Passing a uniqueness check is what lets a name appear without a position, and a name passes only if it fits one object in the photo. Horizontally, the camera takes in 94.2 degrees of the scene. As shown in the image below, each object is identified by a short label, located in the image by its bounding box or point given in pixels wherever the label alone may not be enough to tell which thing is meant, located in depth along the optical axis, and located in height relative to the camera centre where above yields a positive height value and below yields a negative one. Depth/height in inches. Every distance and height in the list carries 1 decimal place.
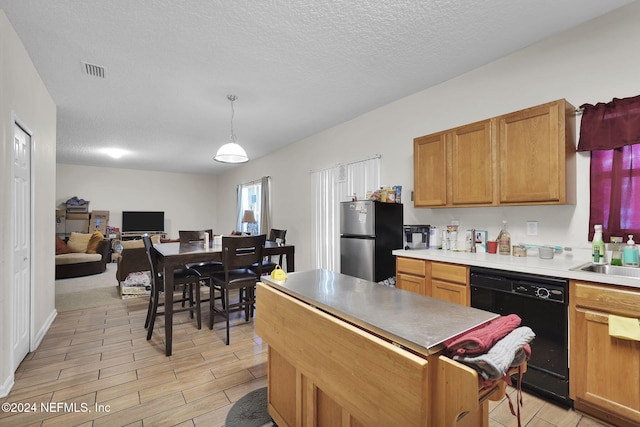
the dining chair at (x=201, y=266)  127.6 -24.5
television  332.2 -10.0
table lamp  249.8 -3.8
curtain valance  77.9 +24.2
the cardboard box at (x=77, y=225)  304.3 -13.3
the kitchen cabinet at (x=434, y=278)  93.0 -22.6
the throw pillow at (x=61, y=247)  248.4 -29.8
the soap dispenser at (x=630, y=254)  75.8 -10.6
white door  92.9 -11.0
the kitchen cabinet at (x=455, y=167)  100.2 +16.8
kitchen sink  75.1 -14.8
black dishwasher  73.4 -27.3
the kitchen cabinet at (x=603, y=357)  63.2 -32.3
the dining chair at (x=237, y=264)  114.7 -20.6
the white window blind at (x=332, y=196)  161.2 +10.4
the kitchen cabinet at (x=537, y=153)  83.5 +17.7
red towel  34.3 -15.2
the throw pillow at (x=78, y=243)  261.8 -27.2
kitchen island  34.3 -20.1
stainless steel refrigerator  123.7 -11.2
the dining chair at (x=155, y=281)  116.8 -27.7
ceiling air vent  110.8 +54.7
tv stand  328.2 -25.0
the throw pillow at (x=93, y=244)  260.4 -27.9
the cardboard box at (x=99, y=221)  311.9 -9.4
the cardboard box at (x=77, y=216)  300.3 -3.8
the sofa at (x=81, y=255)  230.4 -35.1
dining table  106.3 -17.2
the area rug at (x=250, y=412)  70.4 -49.9
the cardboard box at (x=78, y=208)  301.2 +4.3
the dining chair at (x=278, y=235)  199.2 -15.2
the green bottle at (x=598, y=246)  81.4 -9.2
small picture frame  110.2 -10.2
